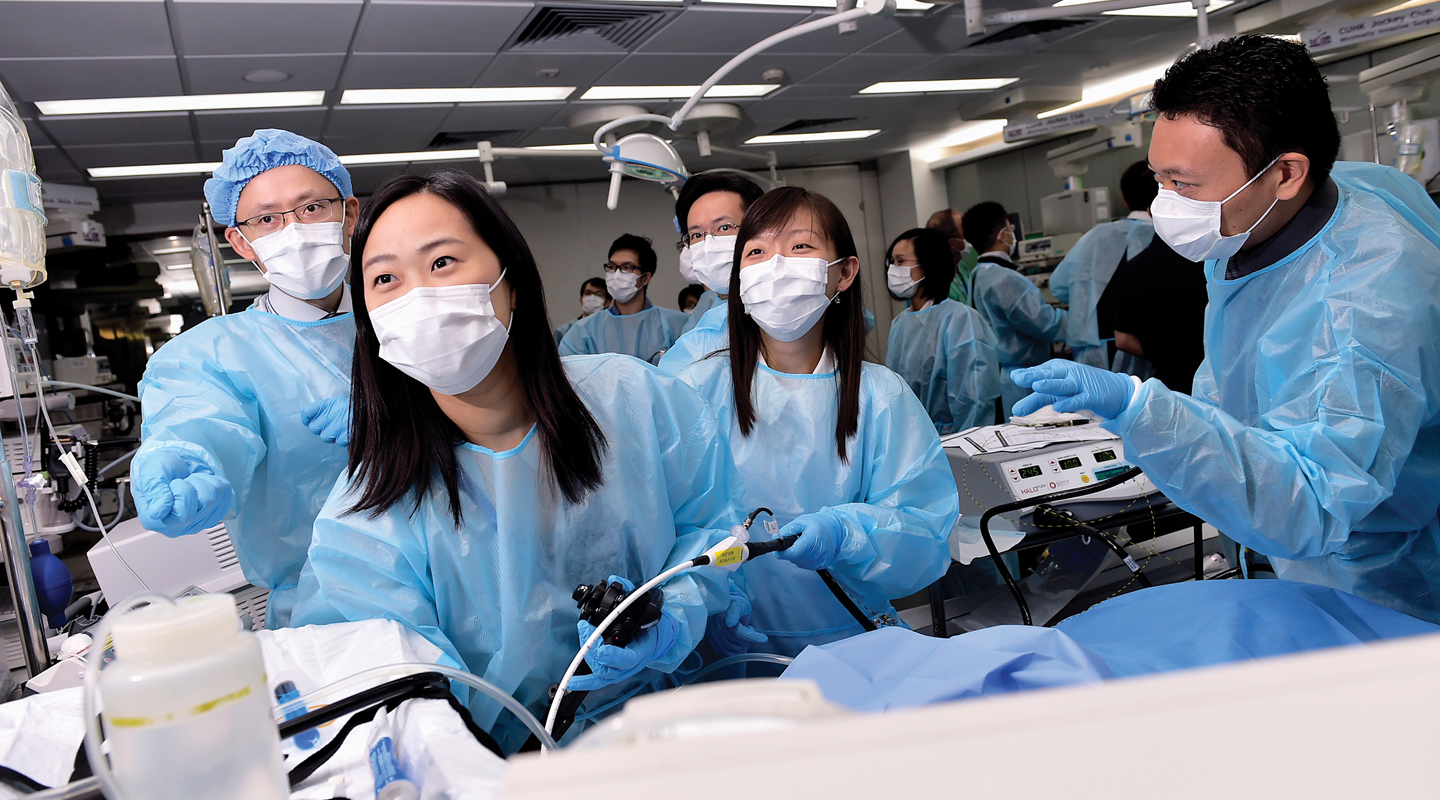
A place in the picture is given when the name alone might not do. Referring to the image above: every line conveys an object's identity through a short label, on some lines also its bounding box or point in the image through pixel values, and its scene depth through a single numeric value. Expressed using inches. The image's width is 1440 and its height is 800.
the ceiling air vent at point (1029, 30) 190.5
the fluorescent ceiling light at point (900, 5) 161.9
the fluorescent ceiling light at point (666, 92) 207.2
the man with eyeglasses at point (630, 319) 189.9
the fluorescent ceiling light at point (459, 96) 187.6
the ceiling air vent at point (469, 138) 234.2
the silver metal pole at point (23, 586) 53.6
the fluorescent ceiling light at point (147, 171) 231.4
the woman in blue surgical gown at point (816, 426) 65.1
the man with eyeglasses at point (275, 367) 62.1
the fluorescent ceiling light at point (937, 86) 232.1
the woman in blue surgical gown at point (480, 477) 45.8
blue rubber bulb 77.1
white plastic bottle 20.4
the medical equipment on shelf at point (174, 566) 74.8
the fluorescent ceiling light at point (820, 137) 289.3
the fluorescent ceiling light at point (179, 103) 171.0
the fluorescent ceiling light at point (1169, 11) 188.9
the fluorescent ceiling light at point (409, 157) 246.2
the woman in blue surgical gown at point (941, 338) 157.8
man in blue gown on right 46.1
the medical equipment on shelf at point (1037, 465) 87.3
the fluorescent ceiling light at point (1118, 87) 257.1
